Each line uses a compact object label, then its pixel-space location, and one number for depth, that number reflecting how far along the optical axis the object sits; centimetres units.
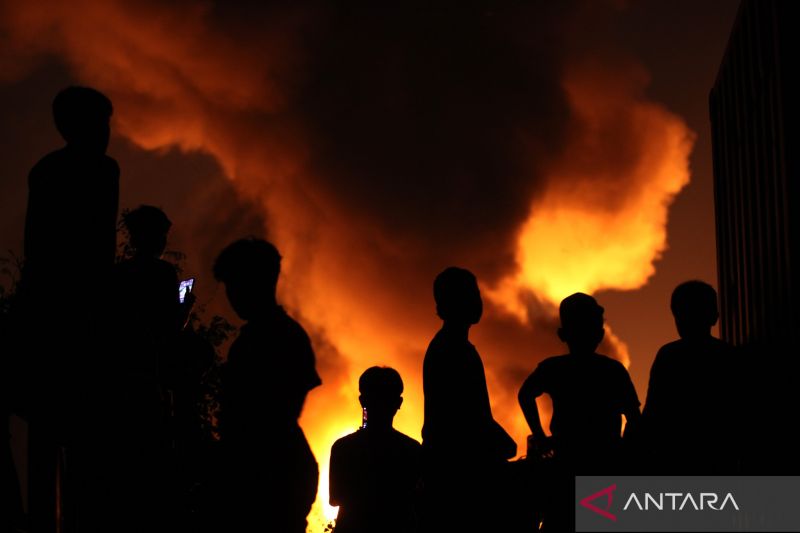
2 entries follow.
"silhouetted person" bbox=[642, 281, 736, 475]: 439
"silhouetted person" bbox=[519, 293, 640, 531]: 428
